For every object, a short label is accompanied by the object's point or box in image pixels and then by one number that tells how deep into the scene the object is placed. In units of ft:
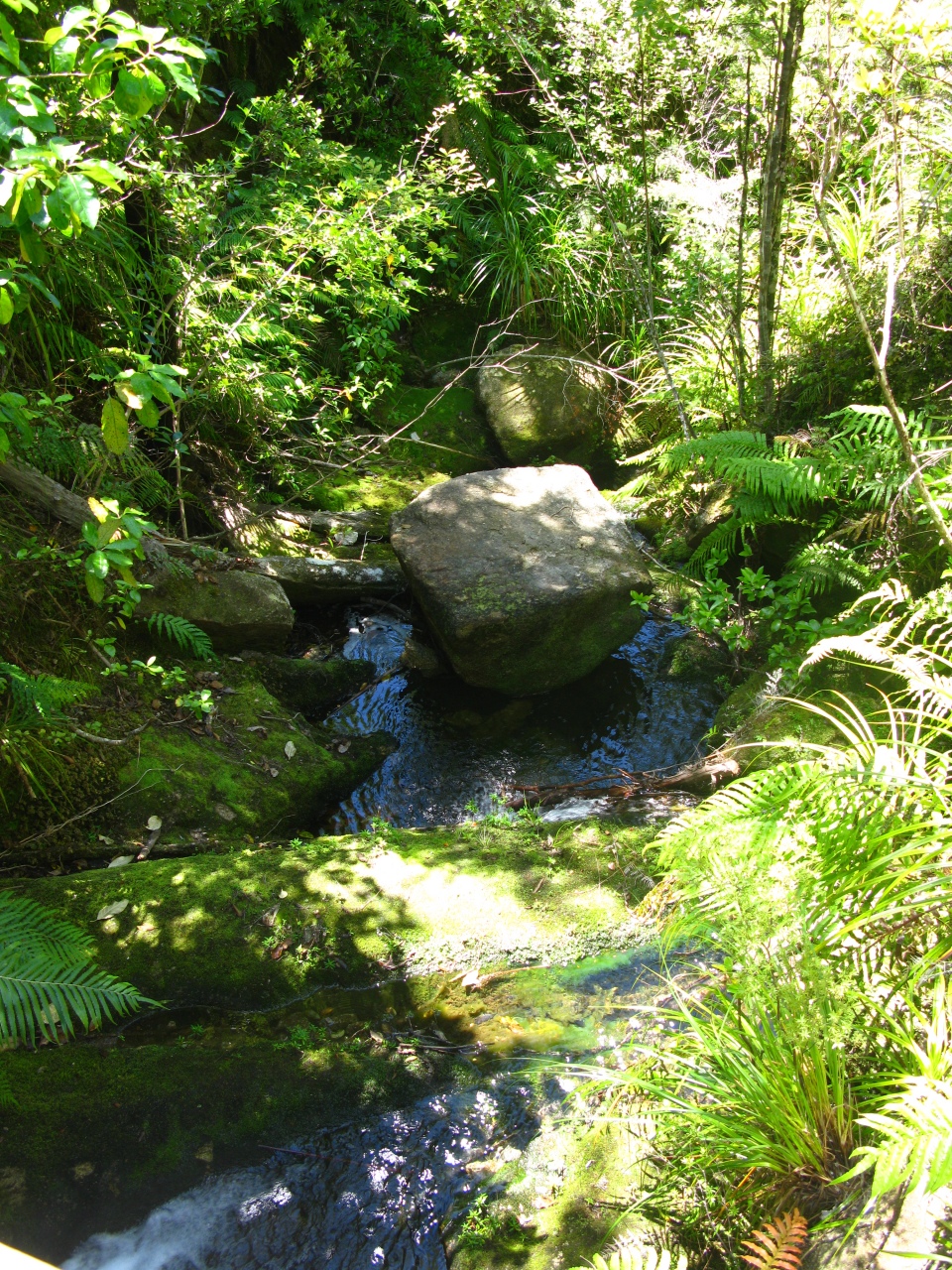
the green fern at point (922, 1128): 4.03
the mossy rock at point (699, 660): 15.85
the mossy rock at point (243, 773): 11.19
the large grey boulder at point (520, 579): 14.49
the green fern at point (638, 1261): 5.27
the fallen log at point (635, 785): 12.52
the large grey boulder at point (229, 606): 13.42
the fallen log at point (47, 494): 10.84
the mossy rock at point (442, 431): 20.83
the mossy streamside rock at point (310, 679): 14.55
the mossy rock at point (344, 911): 9.05
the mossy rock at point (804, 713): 12.19
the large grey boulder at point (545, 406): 21.35
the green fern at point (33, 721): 9.66
